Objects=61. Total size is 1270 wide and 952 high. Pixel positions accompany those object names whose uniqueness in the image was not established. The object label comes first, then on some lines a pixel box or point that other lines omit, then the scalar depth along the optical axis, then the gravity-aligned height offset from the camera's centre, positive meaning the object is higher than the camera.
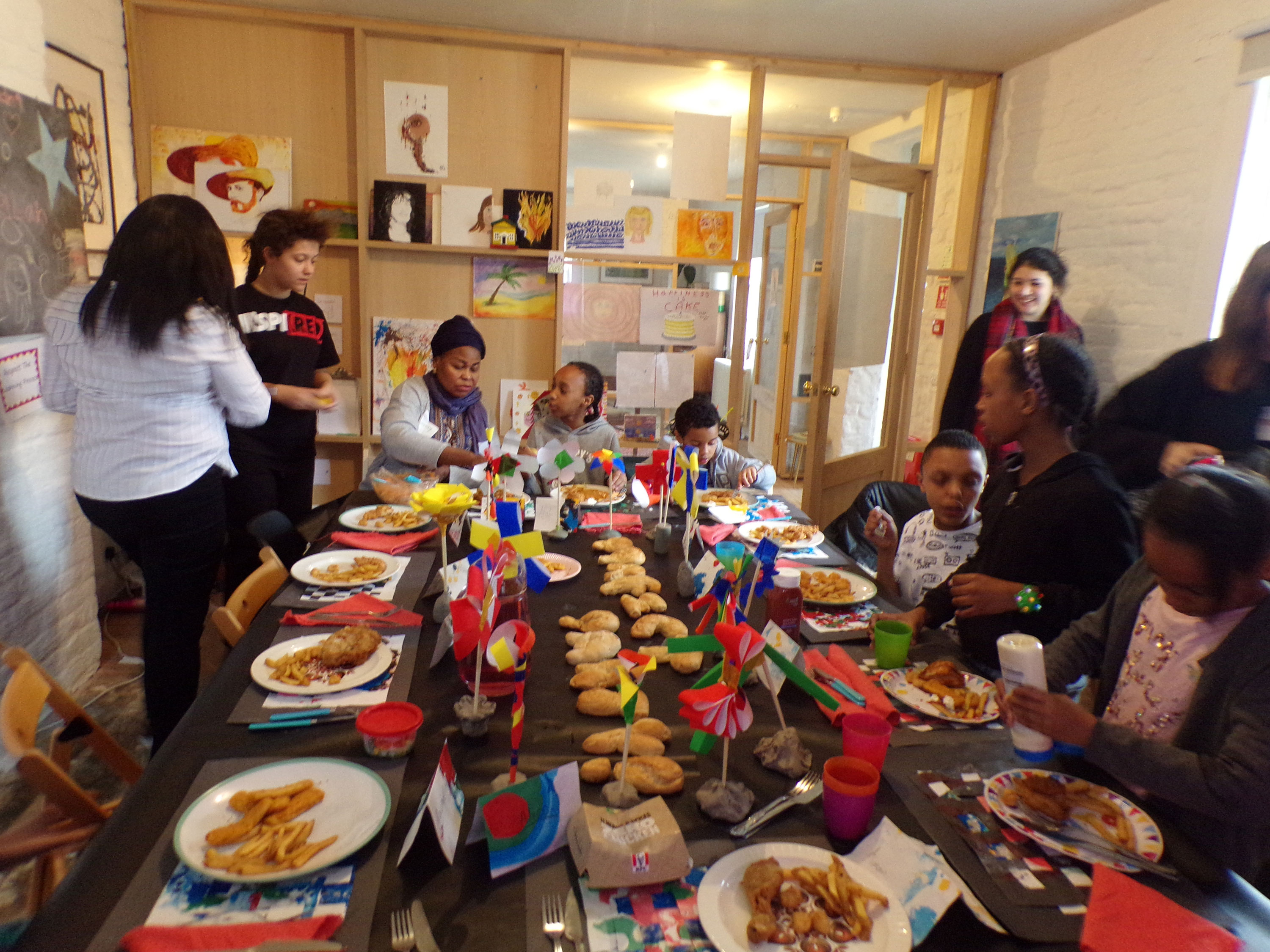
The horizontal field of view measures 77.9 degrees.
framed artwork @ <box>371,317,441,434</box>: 3.70 -0.30
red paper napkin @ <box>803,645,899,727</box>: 1.21 -0.59
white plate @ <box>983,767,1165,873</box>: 0.94 -0.61
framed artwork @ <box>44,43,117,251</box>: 2.75 +0.50
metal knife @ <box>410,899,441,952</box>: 0.78 -0.63
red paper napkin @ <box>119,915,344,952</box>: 0.75 -0.63
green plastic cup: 1.39 -0.57
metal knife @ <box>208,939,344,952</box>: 0.74 -0.61
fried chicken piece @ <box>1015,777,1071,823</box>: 0.99 -0.60
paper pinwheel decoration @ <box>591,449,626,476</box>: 2.24 -0.46
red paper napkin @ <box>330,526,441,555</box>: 1.97 -0.63
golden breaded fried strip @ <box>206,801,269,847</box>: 0.90 -0.62
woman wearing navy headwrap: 2.60 -0.41
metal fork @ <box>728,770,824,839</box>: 0.98 -0.63
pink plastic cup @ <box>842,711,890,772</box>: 1.06 -0.56
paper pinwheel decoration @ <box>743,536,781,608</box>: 1.37 -0.46
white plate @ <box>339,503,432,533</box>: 2.12 -0.63
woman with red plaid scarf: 2.88 -0.01
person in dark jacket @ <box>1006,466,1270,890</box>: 1.01 -0.49
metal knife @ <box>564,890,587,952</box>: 0.80 -0.64
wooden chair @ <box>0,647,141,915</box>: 1.16 -0.79
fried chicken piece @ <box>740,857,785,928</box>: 0.84 -0.62
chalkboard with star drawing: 2.20 +0.17
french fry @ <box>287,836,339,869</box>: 0.87 -0.63
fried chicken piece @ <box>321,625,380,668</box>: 1.32 -0.60
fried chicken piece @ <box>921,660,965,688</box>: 1.34 -0.60
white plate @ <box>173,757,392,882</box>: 0.88 -0.63
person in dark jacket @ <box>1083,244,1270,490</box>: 1.81 -0.19
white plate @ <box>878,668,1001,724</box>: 1.25 -0.61
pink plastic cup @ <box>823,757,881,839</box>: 0.96 -0.58
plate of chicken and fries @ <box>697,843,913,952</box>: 0.81 -0.63
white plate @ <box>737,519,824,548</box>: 2.11 -0.62
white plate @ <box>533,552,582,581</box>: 1.82 -0.63
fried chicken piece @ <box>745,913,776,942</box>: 0.80 -0.62
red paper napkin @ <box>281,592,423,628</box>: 1.50 -0.62
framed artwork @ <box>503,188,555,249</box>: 3.65 +0.38
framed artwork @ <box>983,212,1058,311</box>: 3.48 +0.37
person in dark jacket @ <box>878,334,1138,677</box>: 1.46 -0.37
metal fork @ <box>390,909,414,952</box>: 0.78 -0.63
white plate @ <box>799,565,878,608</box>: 1.69 -0.60
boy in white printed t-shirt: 1.95 -0.52
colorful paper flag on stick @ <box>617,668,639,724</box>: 0.92 -0.45
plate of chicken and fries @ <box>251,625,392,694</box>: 1.26 -0.62
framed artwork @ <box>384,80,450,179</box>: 3.50 +0.71
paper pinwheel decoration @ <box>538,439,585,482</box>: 2.20 -0.45
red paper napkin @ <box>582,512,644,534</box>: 2.29 -0.64
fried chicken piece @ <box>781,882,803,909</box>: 0.85 -0.63
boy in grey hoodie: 2.80 -0.48
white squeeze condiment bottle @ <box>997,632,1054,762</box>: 1.05 -0.45
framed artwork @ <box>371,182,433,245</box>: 3.56 +0.34
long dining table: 0.82 -0.64
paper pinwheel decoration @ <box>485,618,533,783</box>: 1.03 -0.47
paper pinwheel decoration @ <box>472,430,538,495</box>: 2.11 -0.45
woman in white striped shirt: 1.80 -0.30
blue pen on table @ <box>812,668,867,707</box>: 1.24 -0.59
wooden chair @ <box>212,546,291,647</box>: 1.43 -0.61
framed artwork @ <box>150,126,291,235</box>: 3.43 +0.47
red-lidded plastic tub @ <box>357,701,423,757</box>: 1.08 -0.59
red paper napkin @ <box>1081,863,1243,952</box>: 0.80 -0.61
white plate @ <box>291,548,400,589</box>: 1.70 -0.63
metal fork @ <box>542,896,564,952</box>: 0.81 -0.64
